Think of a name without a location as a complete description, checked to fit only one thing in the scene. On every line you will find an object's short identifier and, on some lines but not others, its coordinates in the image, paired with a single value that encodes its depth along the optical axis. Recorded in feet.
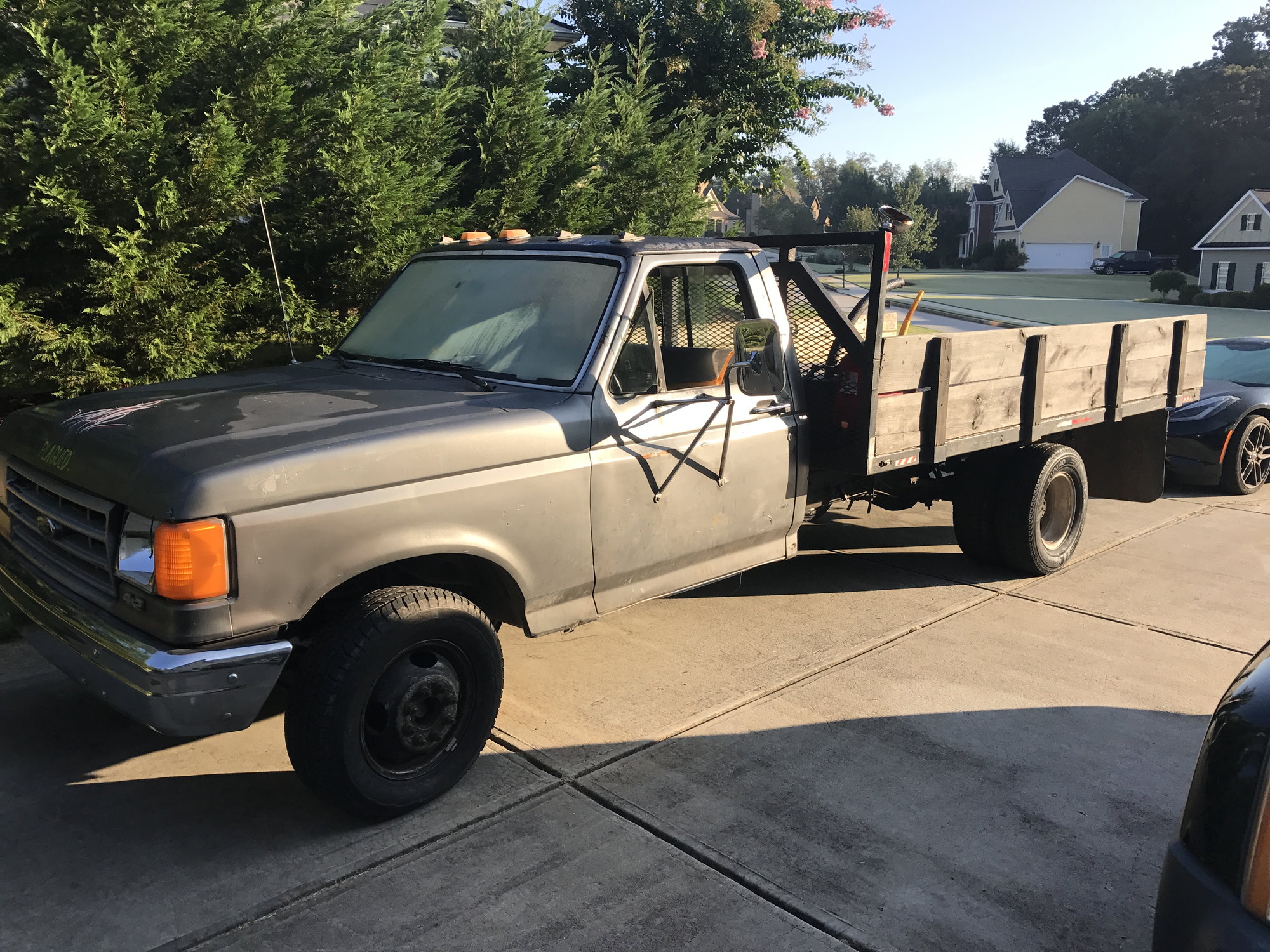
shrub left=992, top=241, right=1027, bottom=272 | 214.26
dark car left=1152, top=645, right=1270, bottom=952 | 6.59
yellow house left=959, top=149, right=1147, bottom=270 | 223.51
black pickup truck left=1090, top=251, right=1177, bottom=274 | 209.05
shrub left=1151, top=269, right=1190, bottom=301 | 147.23
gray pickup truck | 10.27
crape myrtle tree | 42.16
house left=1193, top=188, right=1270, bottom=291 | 160.97
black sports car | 29.09
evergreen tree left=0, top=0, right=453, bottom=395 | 19.53
